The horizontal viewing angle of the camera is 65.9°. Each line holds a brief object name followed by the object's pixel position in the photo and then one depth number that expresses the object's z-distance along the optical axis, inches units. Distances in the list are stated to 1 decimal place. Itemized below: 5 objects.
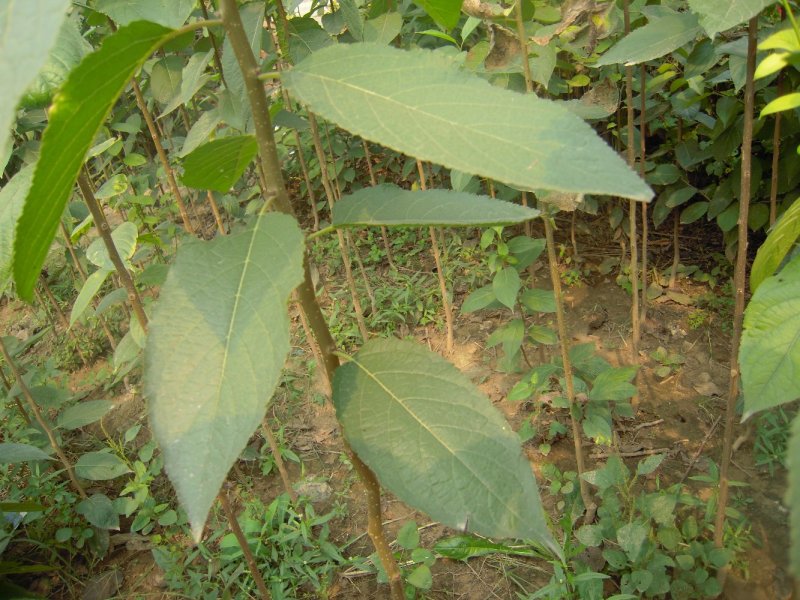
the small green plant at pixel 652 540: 62.1
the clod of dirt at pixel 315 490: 86.0
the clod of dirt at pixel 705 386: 89.9
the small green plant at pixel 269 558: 74.5
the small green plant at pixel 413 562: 60.8
